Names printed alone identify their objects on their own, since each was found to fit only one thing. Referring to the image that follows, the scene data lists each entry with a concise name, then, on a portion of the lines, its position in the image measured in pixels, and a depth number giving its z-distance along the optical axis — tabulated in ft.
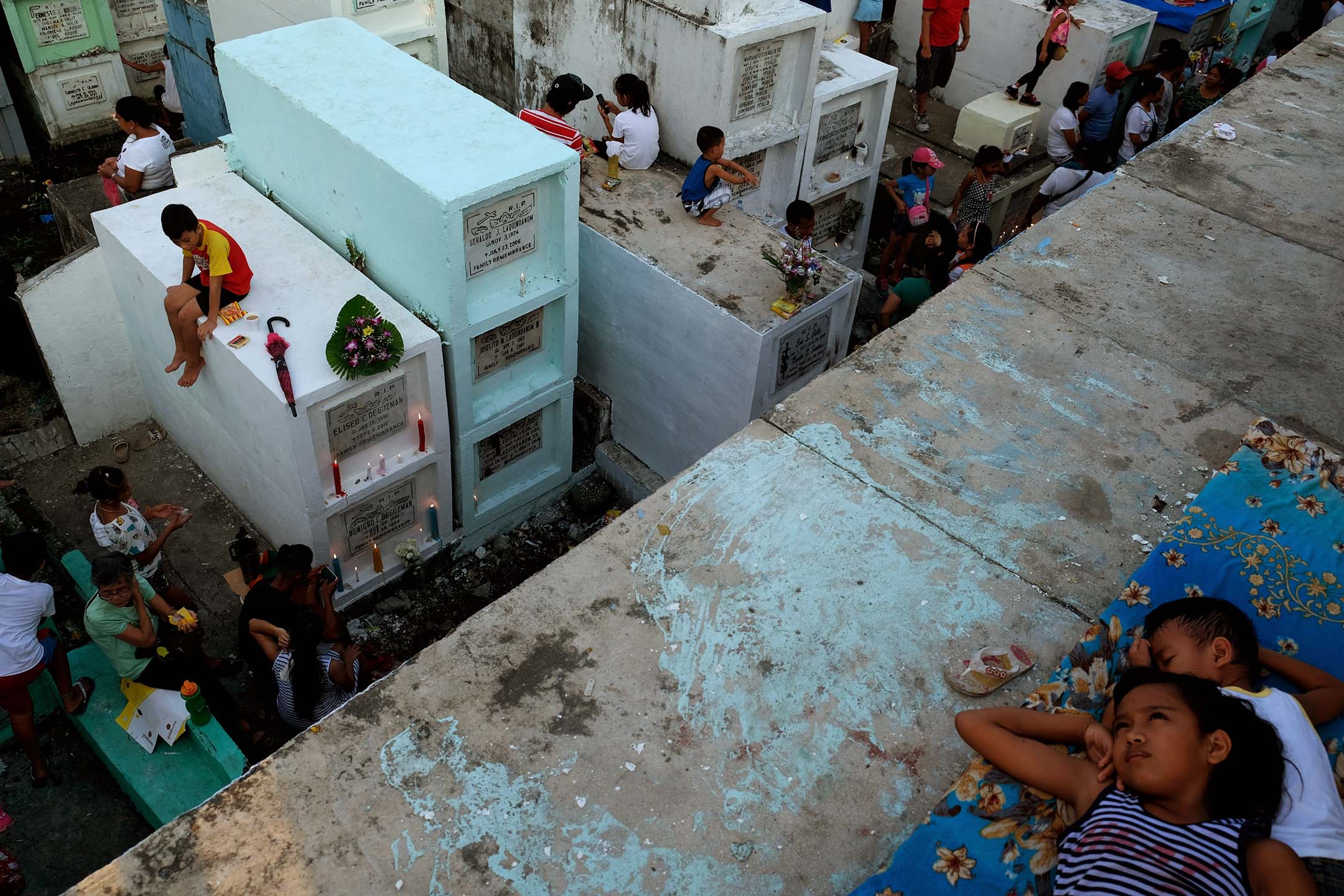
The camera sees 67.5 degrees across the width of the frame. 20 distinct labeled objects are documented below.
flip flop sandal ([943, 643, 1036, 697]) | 11.32
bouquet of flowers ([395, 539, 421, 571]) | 21.74
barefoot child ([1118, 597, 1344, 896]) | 8.39
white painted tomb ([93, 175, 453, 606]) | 18.39
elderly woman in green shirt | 16.12
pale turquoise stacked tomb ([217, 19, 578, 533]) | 18.57
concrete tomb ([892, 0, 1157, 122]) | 32.17
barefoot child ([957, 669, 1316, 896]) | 7.95
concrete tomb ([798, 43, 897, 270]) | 27.43
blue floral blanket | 9.43
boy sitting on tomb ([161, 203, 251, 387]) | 17.76
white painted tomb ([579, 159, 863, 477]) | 21.40
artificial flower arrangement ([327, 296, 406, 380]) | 17.66
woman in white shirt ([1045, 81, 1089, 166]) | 30.17
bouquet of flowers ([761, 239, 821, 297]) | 20.63
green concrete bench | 17.40
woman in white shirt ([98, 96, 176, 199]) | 23.85
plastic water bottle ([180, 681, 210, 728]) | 17.35
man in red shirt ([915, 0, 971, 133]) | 32.73
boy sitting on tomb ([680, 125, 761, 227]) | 22.72
